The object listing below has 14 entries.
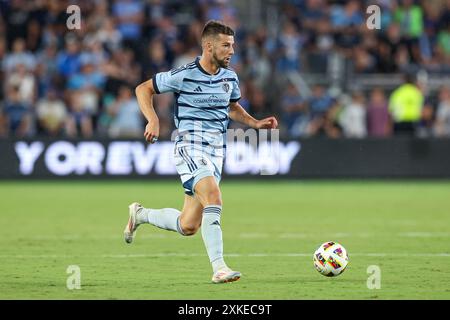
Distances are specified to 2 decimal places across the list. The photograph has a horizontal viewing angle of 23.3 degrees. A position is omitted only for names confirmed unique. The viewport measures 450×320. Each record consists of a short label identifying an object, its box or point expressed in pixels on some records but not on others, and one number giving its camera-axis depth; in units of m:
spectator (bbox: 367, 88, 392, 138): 21.69
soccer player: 9.00
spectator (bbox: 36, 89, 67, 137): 20.97
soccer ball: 9.13
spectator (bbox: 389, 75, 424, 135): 21.06
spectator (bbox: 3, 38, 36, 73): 21.64
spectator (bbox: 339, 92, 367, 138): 21.59
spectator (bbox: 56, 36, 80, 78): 21.73
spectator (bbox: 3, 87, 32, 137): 21.09
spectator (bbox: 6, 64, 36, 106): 21.23
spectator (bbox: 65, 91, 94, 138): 20.89
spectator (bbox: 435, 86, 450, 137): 22.05
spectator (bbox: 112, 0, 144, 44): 23.00
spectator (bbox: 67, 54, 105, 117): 21.31
